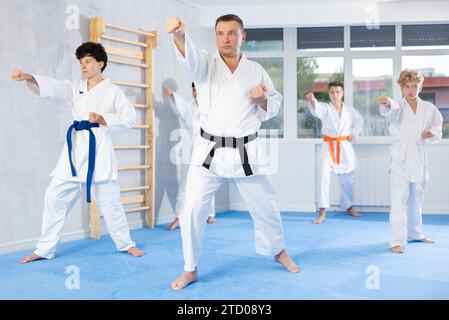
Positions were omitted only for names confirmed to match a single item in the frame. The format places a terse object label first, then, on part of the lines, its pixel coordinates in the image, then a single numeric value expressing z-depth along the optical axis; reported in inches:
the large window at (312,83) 238.8
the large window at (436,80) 230.5
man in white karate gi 103.3
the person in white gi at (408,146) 140.1
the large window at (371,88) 234.1
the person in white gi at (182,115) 181.8
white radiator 223.6
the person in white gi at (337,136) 201.5
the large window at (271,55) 239.8
